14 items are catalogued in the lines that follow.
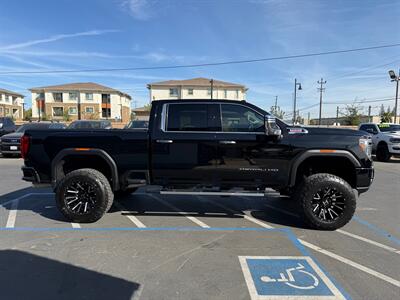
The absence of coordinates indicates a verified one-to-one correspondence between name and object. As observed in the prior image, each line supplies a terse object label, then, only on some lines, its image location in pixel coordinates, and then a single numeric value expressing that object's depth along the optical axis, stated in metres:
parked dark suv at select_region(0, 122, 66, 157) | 15.42
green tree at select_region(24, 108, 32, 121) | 80.09
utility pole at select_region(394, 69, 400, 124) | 32.91
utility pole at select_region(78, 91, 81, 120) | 65.44
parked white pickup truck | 15.17
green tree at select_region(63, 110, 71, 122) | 61.22
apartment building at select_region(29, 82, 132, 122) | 65.56
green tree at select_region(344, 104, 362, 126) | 64.44
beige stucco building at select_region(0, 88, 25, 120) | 76.77
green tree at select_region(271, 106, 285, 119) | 84.25
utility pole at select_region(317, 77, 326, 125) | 57.62
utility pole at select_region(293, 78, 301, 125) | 50.54
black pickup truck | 5.23
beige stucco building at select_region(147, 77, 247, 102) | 58.16
